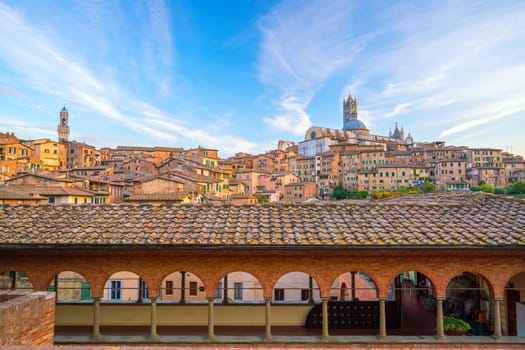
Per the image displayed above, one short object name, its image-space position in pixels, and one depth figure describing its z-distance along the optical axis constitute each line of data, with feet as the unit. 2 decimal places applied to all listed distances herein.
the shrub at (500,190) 266.73
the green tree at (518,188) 254.35
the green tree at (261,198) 234.25
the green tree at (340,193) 315.37
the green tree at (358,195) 293.10
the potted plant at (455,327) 32.17
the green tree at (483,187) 262.69
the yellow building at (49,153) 264.97
